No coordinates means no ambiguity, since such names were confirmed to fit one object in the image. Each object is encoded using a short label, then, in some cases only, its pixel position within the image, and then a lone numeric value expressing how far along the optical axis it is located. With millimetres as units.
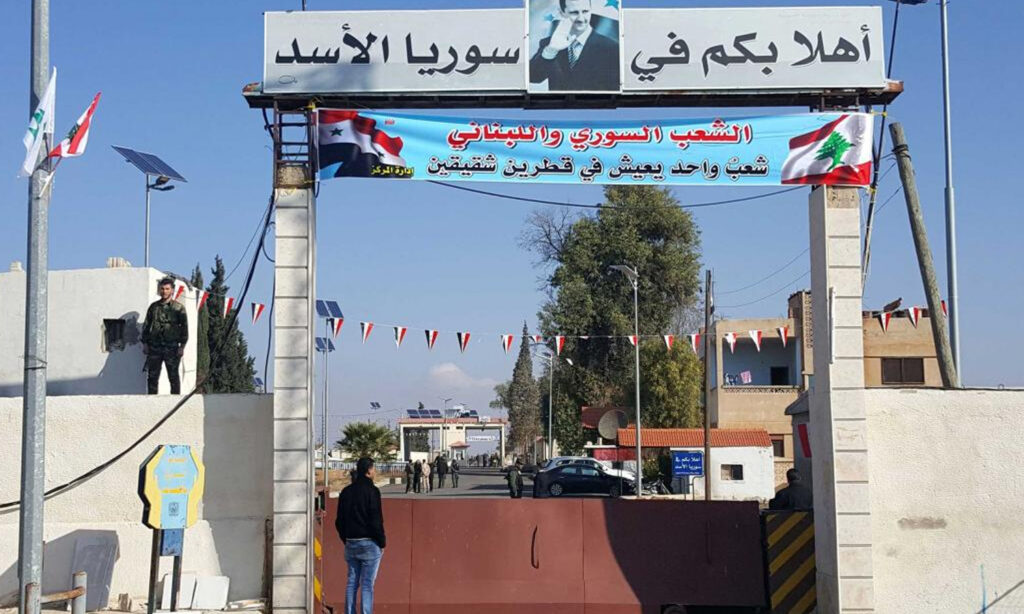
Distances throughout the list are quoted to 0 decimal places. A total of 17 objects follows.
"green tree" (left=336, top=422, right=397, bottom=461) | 44844
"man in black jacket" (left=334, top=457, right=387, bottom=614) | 10875
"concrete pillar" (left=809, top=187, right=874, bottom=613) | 11430
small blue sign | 33500
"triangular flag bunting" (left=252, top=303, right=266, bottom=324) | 22875
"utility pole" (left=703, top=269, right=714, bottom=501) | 32281
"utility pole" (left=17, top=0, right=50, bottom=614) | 9367
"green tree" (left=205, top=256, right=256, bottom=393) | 40562
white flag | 9641
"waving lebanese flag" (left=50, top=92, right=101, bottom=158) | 9820
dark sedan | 39844
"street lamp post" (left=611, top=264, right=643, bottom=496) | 35750
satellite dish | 30391
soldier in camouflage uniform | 13719
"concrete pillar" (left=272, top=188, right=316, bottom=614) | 11594
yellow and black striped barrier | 12148
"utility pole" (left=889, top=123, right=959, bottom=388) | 16719
